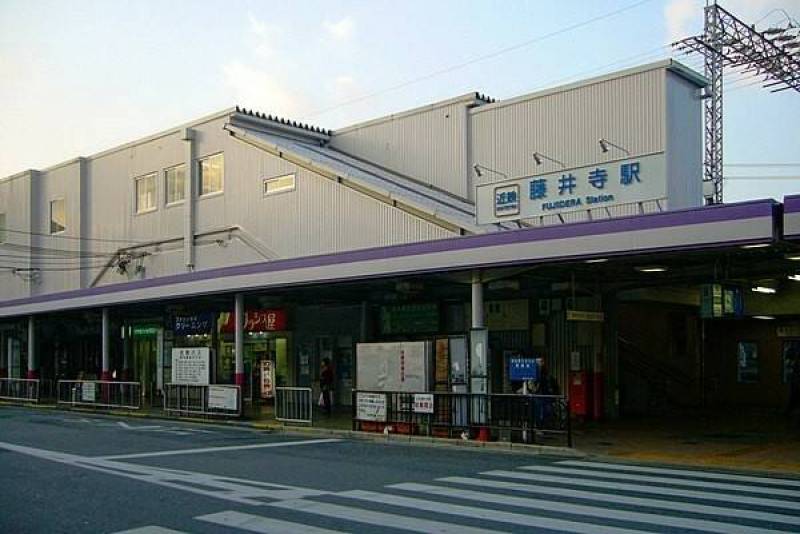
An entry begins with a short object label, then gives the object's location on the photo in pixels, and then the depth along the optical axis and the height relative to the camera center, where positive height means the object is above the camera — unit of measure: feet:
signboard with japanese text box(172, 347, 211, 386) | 90.43 -4.23
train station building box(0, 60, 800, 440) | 62.03 +5.49
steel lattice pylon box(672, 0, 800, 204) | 122.93 +39.00
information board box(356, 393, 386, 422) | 70.03 -6.71
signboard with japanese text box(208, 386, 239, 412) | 86.28 -7.29
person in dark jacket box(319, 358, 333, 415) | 90.45 -6.60
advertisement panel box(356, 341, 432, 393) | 69.41 -3.40
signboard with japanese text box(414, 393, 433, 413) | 66.69 -6.03
